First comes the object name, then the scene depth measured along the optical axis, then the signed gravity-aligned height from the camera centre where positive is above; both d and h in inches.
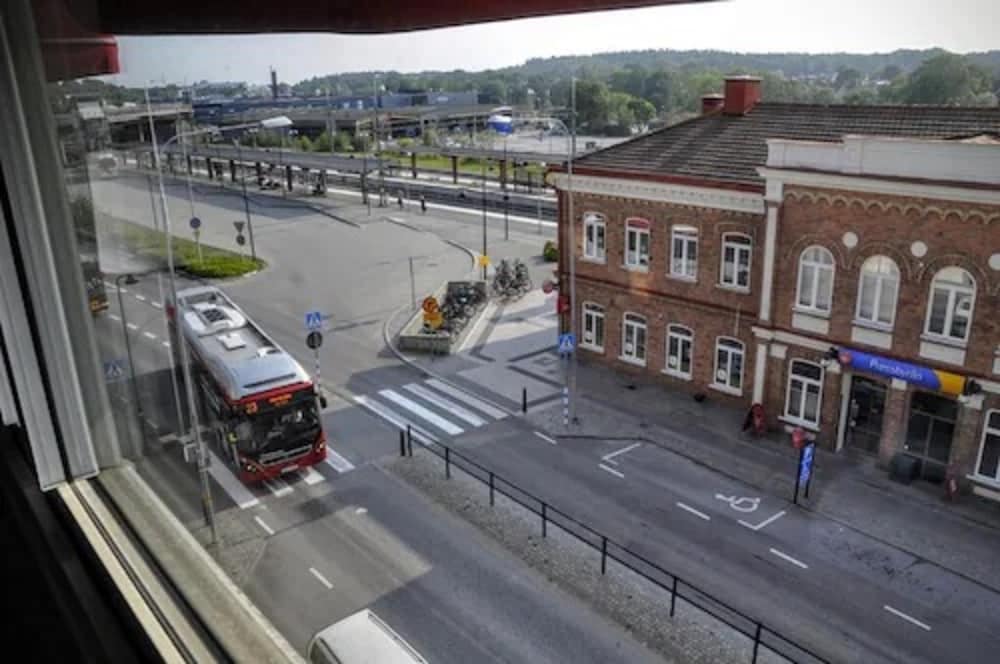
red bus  340.8 -137.6
